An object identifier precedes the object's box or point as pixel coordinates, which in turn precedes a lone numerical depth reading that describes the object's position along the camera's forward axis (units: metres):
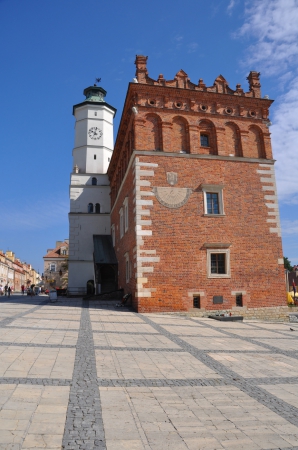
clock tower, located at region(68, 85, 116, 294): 30.64
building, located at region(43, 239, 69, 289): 56.94
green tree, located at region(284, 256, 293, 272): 69.02
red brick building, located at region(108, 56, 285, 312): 17.05
